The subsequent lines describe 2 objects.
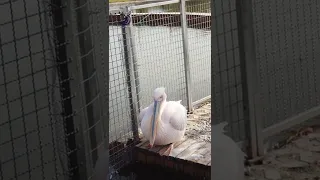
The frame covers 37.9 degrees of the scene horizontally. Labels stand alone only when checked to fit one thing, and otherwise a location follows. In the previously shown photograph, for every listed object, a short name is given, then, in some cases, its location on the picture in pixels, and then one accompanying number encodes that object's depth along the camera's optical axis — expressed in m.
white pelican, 4.46
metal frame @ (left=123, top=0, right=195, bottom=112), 4.34
